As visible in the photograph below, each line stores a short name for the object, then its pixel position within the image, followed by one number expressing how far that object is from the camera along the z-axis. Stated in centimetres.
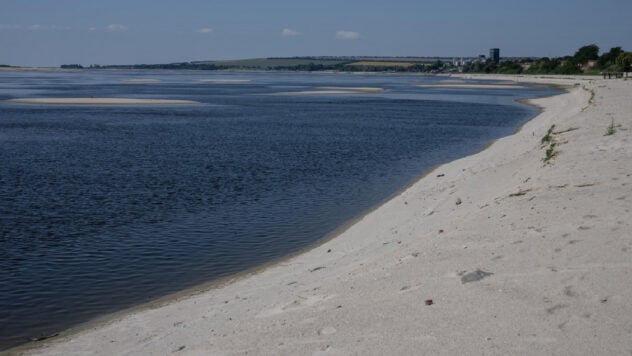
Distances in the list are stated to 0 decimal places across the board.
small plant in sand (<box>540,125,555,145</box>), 2401
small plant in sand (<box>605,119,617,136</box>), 2171
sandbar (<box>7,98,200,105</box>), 7850
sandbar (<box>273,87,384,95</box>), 11394
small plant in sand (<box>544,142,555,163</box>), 1904
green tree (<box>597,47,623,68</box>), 15188
